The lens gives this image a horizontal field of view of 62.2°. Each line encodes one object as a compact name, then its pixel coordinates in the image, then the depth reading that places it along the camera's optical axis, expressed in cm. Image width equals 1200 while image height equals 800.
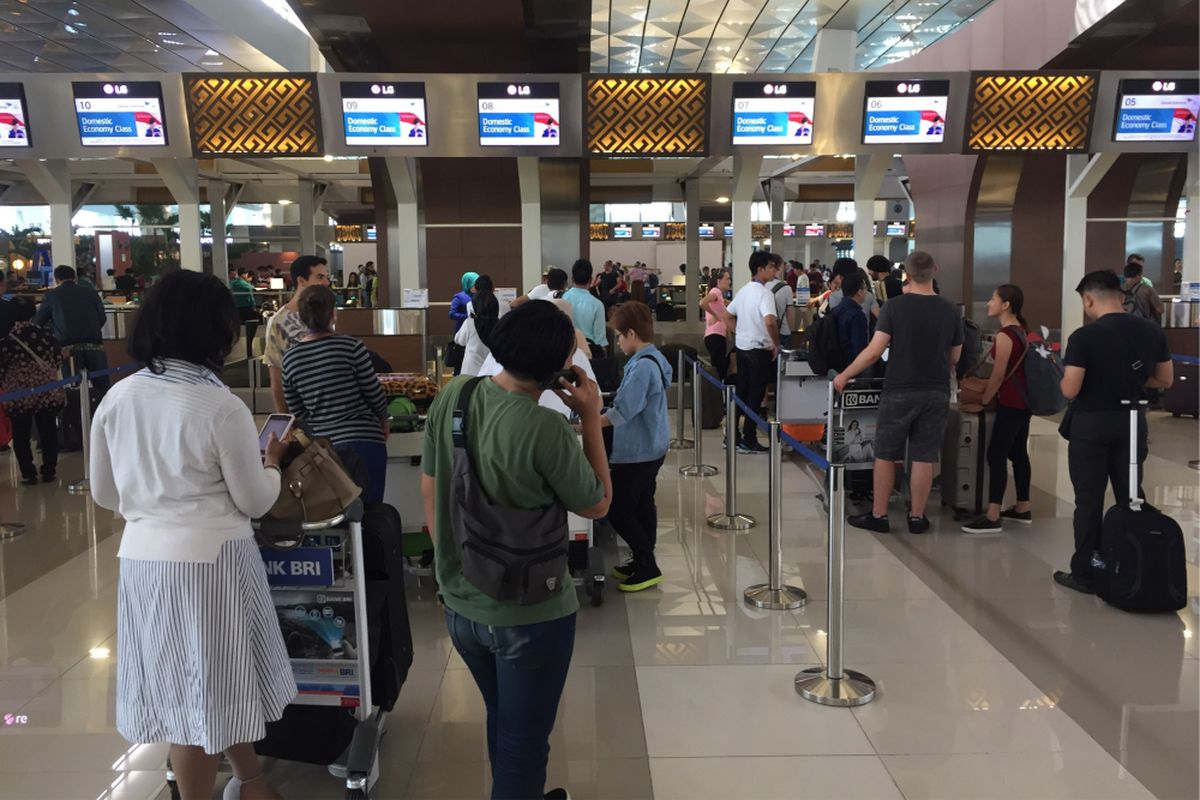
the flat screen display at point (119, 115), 1020
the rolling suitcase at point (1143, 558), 491
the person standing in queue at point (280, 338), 503
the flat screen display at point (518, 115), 1019
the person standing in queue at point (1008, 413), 633
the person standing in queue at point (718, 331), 999
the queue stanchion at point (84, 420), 776
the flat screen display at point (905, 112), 1052
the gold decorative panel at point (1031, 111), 1059
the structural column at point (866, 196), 1162
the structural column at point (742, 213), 1110
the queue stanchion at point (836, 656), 394
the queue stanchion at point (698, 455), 828
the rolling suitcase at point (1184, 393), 1086
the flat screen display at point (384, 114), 1009
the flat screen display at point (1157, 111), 1066
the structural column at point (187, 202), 1089
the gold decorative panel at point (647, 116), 1015
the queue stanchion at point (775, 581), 488
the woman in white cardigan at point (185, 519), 250
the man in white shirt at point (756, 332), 873
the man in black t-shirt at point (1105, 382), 505
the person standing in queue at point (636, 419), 491
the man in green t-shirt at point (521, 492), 242
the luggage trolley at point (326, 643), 304
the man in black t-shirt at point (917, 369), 612
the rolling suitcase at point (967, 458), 685
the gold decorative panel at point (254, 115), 1004
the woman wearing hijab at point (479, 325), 558
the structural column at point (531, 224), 1137
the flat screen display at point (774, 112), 1035
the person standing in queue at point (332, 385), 432
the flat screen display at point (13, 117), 1023
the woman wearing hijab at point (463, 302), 797
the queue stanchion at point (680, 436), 942
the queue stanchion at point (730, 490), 647
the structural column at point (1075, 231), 1145
